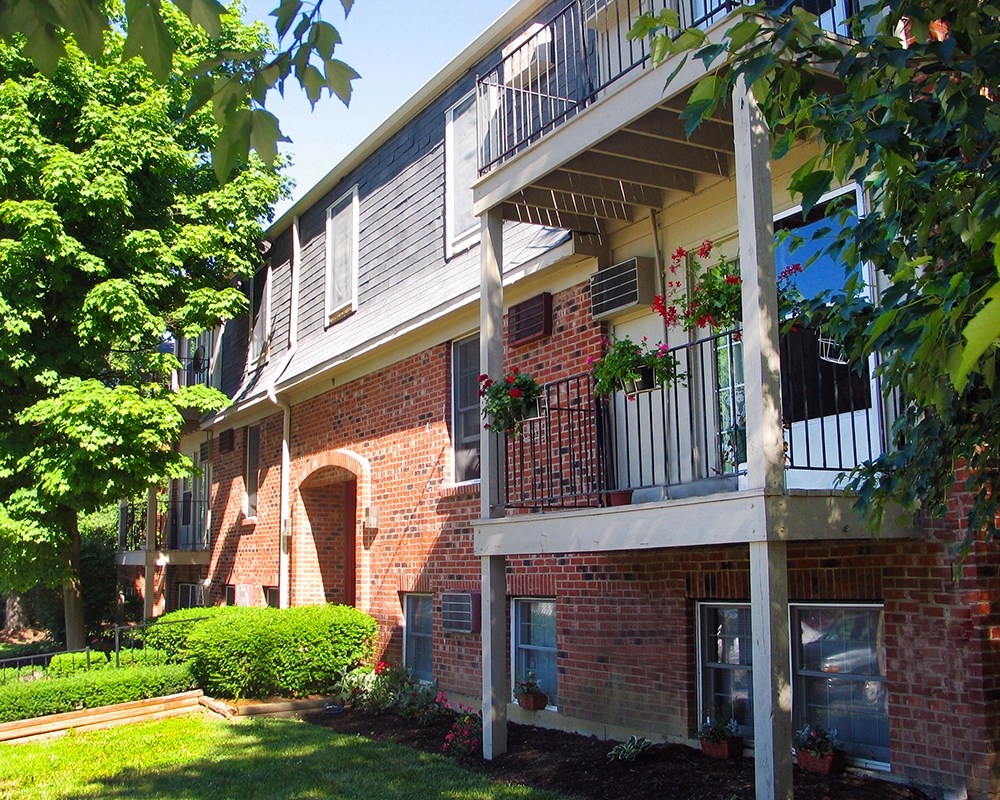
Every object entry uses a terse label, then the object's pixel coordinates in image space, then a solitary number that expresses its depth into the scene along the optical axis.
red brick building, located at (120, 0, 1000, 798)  6.29
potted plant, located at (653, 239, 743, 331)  7.21
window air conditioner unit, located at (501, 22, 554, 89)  10.54
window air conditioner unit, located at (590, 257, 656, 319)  8.97
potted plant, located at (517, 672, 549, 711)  9.73
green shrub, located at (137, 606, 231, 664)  13.75
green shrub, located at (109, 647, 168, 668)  13.60
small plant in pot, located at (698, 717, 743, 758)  7.64
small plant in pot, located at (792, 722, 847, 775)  6.87
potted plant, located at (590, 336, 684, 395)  7.61
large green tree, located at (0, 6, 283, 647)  13.91
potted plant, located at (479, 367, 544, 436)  8.45
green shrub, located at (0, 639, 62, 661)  19.28
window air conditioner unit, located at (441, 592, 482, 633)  10.89
